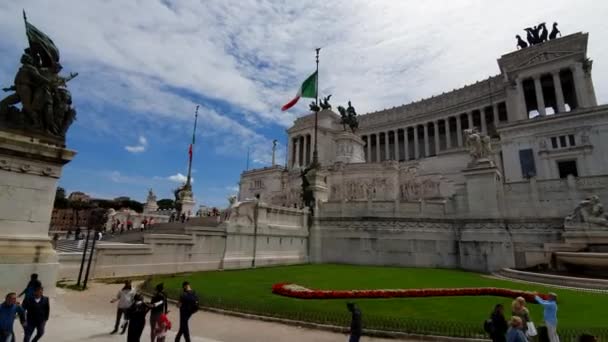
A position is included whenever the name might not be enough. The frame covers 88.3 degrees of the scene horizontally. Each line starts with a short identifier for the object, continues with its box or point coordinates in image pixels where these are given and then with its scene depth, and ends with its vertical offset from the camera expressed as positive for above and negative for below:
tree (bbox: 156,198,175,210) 96.02 +7.59
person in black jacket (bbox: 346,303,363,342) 7.04 -2.11
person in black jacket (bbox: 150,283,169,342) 7.08 -1.87
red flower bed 13.46 -2.62
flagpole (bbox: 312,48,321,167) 36.01 +16.53
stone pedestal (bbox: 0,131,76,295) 9.57 +0.46
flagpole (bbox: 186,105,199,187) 42.78 +7.54
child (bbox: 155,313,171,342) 6.78 -2.19
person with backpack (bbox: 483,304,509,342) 6.78 -1.98
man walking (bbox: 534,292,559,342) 7.36 -1.91
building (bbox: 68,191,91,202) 92.64 +9.10
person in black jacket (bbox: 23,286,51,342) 6.71 -1.90
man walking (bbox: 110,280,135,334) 8.17 -1.96
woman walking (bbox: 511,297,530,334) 7.12 -1.70
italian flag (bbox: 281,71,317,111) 36.44 +16.41
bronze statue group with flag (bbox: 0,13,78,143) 10.71 +4.47
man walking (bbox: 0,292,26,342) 6.17 -1.82
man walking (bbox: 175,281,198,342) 7.31 -1.92
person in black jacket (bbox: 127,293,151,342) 6.88 -2.03
